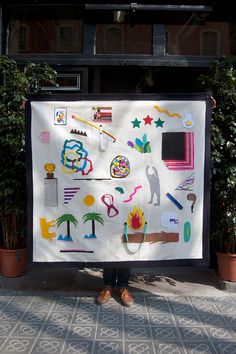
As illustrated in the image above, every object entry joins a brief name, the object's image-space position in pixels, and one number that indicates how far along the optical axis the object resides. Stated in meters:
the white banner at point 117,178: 3.90
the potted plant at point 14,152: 4.52
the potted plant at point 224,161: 4.35
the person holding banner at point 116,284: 4.17
